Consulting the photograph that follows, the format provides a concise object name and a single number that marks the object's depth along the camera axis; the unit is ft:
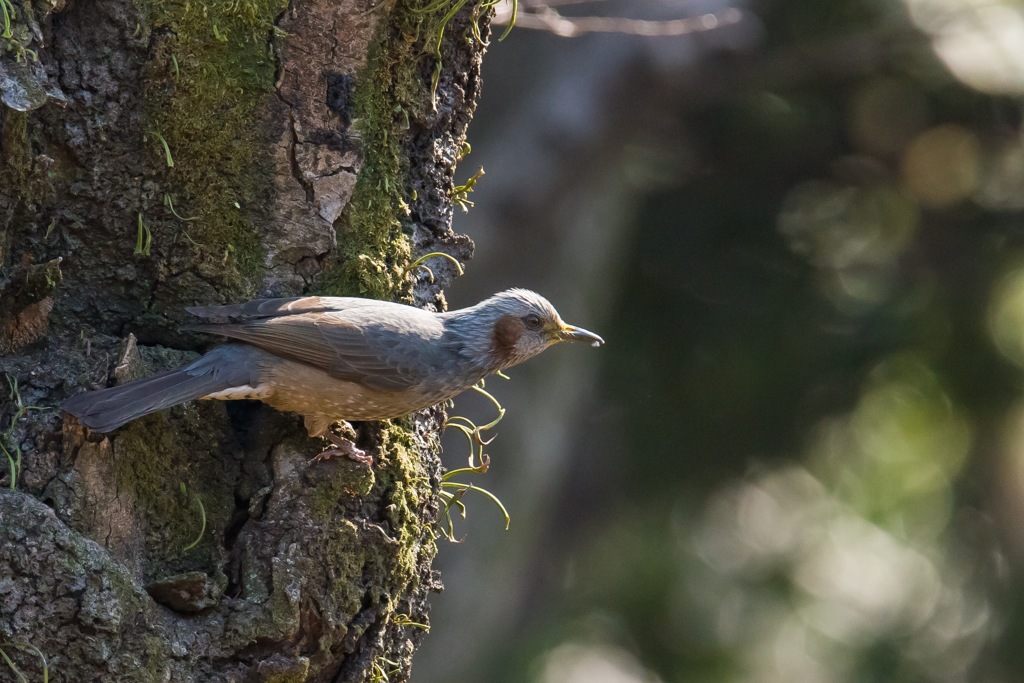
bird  22.03
